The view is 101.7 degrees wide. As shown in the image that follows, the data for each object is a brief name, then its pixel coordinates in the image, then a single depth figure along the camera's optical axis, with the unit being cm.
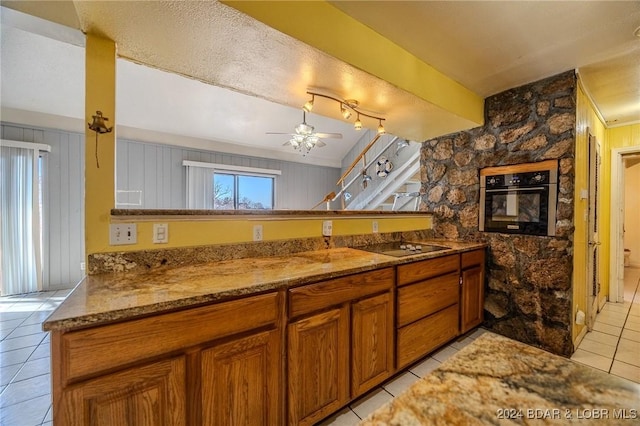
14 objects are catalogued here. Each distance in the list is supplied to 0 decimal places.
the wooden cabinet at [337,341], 130
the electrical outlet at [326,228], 212
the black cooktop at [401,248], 209
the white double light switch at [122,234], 138
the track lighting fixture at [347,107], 204
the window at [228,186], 525
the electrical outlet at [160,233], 148
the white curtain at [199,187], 520
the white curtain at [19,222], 356
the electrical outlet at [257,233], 178
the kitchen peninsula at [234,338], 86
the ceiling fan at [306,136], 378
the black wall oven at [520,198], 222
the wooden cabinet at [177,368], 83
